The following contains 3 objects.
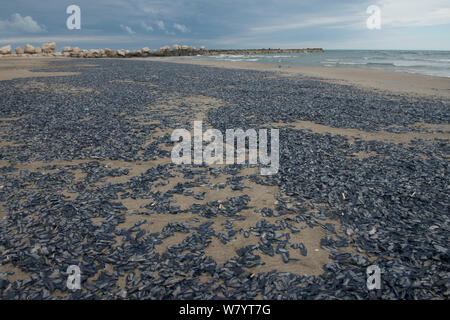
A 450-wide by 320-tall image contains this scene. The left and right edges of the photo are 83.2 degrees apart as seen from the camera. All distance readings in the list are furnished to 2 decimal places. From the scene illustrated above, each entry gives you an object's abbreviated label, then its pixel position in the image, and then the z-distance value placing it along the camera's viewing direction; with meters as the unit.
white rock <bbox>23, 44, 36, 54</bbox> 68.36
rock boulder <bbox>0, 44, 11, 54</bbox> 62.20
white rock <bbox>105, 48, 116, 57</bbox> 76.75
